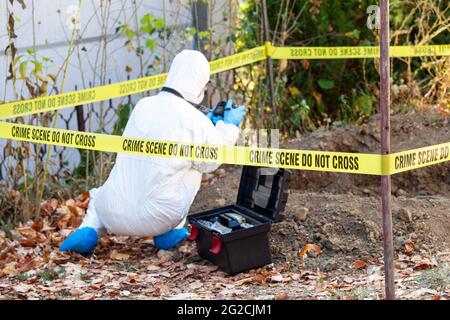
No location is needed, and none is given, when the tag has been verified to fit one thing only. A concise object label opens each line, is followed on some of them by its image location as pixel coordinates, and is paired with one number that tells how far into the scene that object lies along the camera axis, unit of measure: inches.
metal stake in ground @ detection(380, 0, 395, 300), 323.7
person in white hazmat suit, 433.4
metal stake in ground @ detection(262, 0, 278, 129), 578.9
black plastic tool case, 408.3
